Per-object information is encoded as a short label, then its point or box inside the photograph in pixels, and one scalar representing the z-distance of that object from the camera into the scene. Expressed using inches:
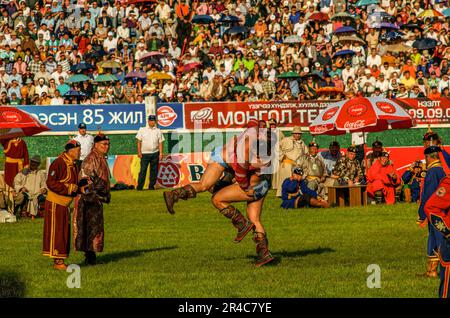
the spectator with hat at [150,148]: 1253.7
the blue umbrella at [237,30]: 1497.3
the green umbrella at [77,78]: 1372.8
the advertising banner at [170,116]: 1295.5
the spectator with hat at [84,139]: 1217.4
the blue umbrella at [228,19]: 1512.1
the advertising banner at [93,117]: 1283.2
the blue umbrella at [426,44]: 1454.2
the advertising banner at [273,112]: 1293.1
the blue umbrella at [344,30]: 1457.9
